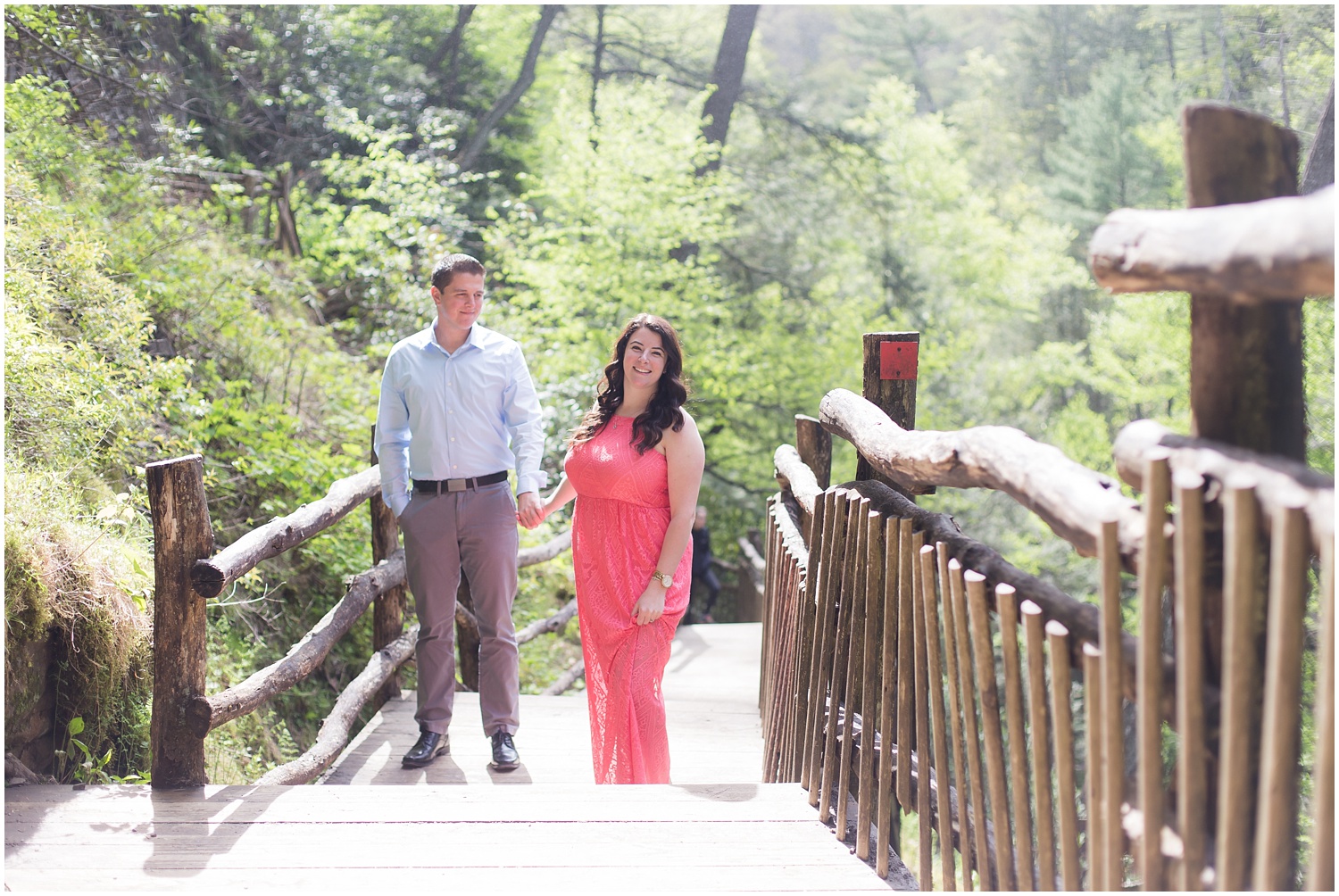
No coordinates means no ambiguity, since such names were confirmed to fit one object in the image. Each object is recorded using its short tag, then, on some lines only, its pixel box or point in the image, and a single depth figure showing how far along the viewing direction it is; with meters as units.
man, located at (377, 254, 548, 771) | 3.92
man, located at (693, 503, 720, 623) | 11.75
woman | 3.63
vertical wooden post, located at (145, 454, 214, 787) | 3.09
